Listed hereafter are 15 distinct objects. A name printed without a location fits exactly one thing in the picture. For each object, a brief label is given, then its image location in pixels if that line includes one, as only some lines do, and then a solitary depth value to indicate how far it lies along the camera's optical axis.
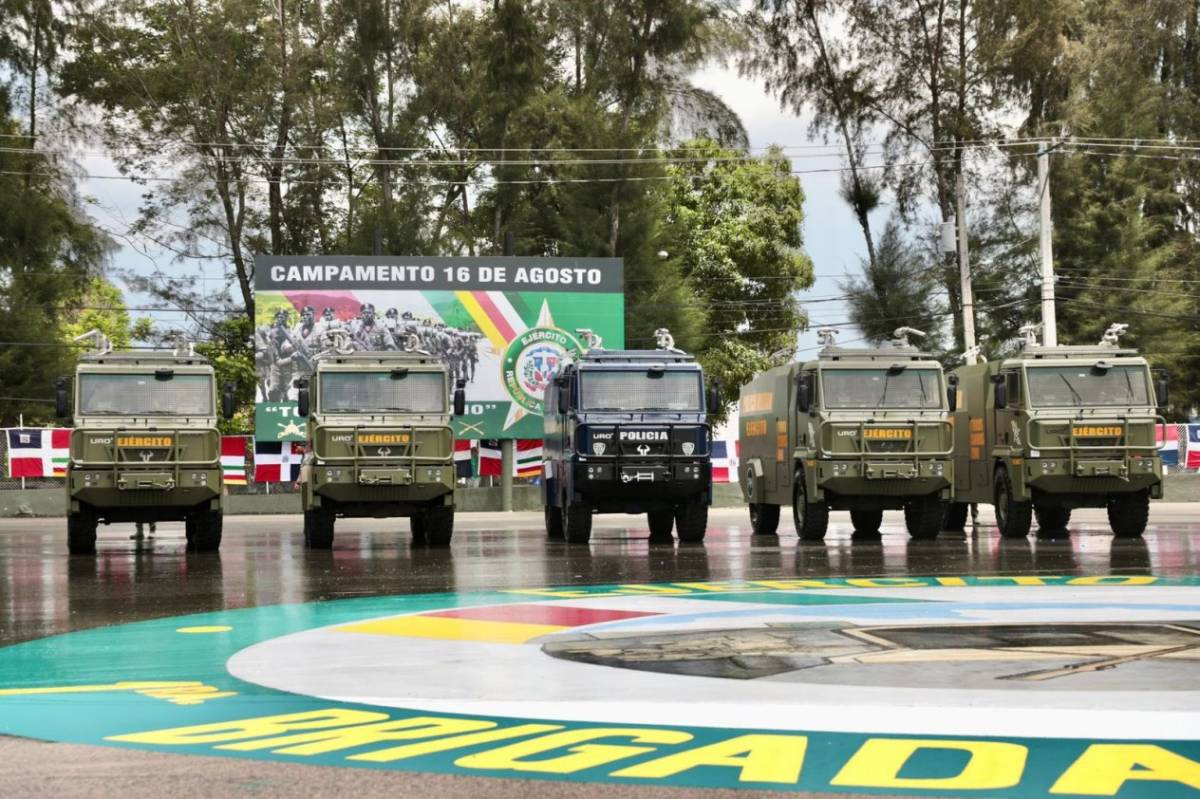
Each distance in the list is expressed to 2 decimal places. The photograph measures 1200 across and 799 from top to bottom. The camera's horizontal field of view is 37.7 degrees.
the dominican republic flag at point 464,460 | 40.44
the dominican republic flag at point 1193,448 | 40.81
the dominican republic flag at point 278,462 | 39.66
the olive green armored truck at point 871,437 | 24.89
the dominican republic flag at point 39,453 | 37.84
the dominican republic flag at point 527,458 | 41.62
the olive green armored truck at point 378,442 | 24.38
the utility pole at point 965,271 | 43.09
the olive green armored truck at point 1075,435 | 24.72
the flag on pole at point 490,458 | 40.91
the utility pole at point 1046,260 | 39.38
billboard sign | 37.97
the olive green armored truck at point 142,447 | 23.92
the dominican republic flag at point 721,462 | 41.16
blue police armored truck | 24.59
